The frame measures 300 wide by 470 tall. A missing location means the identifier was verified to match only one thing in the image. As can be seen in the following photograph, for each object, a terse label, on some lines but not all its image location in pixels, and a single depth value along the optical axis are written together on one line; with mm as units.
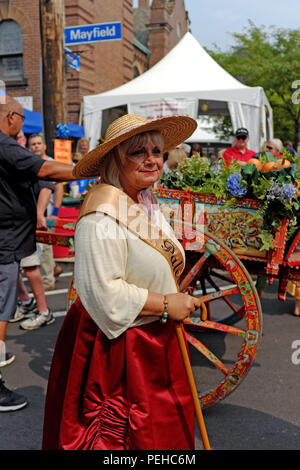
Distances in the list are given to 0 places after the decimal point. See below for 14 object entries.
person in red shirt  6336
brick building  16484
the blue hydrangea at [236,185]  3074
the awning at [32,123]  11548
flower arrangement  2967
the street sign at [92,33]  8414
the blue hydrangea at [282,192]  2887
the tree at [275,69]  21062
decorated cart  2814
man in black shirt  2928
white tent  10922
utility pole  7035
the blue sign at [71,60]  7913
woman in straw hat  1677
